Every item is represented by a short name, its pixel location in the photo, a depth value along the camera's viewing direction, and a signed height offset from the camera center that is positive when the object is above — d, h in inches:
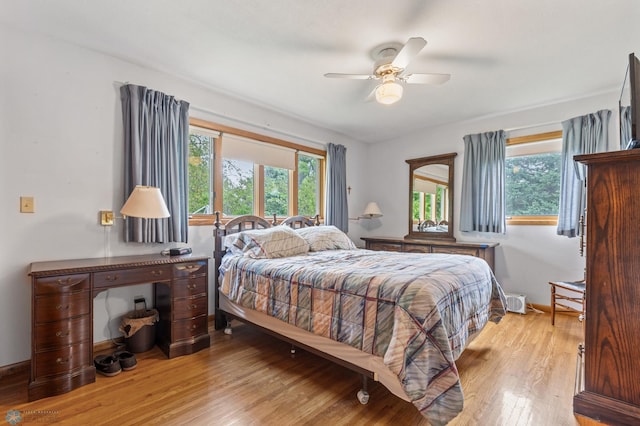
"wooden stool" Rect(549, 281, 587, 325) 117.3 -34.5
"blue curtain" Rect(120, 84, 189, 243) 103.1 +22.4
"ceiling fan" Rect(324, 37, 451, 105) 92.9 +44.4
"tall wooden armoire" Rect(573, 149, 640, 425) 58.5 -15.9
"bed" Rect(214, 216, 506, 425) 60.5 -24.2
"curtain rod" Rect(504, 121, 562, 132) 142.5 +43.7
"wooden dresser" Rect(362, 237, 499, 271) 148.1 -18.3
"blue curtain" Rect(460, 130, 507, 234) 154.0 +16.0
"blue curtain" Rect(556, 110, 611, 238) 128.0 +26.5
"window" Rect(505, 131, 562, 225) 144.5 +17.6
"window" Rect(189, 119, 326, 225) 129.4 +19.9
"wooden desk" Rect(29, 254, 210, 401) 73.7 -26.6
